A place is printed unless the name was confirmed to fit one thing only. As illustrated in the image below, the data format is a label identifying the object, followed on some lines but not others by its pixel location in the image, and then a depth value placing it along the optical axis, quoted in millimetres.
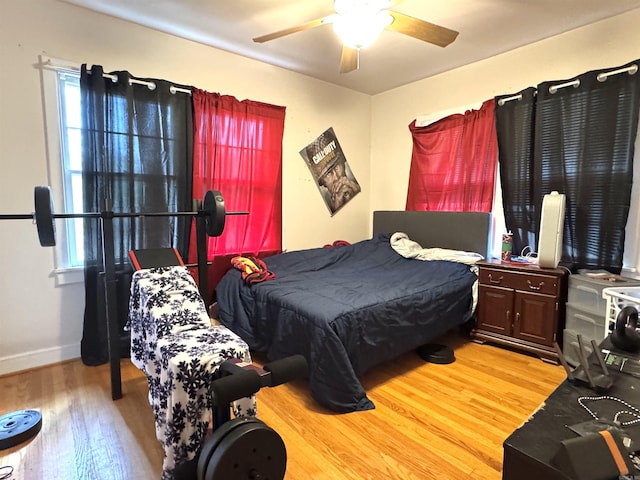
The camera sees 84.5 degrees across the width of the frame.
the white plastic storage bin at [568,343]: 2605
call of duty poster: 4199
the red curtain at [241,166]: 3229
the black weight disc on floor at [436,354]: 2753
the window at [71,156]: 2658
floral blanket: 1435
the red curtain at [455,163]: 3543
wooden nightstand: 2750
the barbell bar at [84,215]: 1726
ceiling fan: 1935
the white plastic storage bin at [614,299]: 2180
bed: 2104
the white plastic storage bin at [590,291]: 2461
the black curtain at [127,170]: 2652
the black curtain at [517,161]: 3172
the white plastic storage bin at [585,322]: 2490
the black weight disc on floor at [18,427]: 1774
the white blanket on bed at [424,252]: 3402
